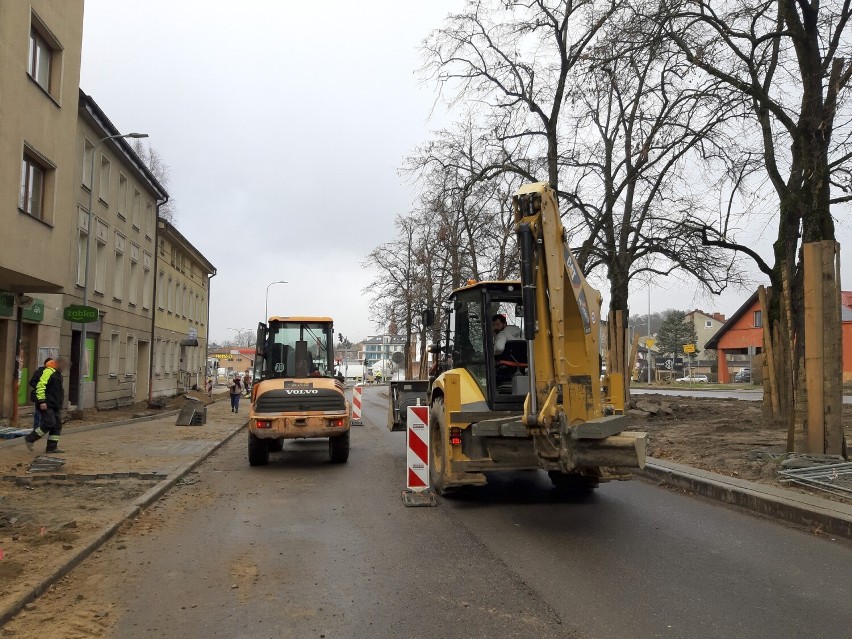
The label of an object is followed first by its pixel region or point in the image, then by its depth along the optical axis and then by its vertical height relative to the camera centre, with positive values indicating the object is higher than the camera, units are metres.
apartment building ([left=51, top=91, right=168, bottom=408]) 21.78 +4.01
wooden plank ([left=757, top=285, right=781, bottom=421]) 14.42 +0.34
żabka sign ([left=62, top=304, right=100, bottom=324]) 17.84 +1.52
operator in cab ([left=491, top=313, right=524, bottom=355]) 8.74 +0.55
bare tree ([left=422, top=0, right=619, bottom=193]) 18.73 +8.82
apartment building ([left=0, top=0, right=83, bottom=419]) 13.45 +4.60
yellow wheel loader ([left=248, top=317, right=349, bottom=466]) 11.75 -0.29
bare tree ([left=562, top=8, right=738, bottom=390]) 11.94 +5.25
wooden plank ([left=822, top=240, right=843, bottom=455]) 9.16 +0.15
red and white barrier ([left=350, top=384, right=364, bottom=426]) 23.21 -1.17
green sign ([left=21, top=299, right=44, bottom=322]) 17.83 +1.56
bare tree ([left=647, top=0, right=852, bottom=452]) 10.78 +4.84
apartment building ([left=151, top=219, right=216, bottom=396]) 33.66 +3.32
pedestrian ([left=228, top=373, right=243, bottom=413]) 28.06 -0.78
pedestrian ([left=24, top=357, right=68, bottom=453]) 11.91 -0.57
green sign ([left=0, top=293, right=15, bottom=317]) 16.33 +1.59
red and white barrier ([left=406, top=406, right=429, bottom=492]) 8.91 -0.94
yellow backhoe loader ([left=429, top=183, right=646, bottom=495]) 6.74 -0.10
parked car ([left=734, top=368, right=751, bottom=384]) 62.84 +0.07
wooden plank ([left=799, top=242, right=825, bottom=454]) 9.23 +0.40
